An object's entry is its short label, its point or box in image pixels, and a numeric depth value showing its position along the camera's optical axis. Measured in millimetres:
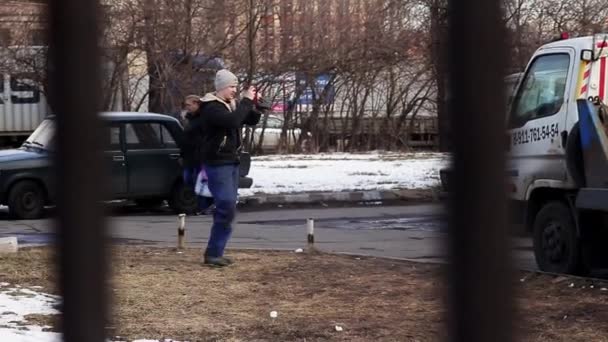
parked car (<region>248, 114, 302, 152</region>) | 29281
